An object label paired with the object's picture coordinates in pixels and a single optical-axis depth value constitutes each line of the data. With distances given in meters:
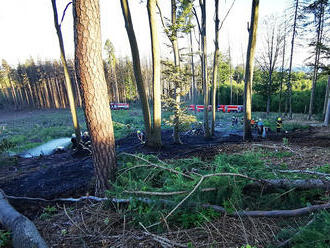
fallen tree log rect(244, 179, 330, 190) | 1.93
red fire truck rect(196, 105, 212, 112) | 26.58
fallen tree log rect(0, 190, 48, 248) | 1.90
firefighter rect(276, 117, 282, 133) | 10.35
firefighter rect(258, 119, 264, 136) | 9.41
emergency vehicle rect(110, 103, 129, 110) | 32.78
